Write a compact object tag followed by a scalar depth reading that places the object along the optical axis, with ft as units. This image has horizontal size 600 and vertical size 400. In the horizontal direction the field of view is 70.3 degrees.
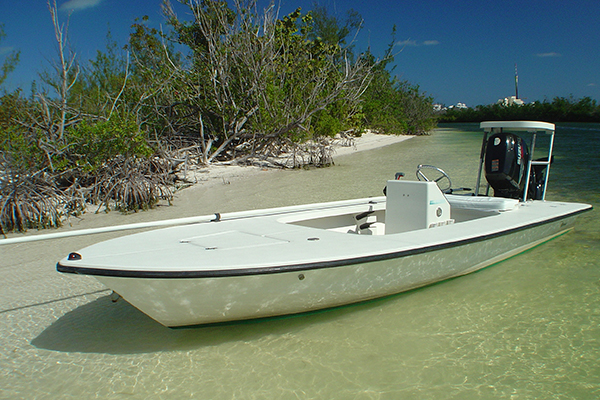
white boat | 9.17
